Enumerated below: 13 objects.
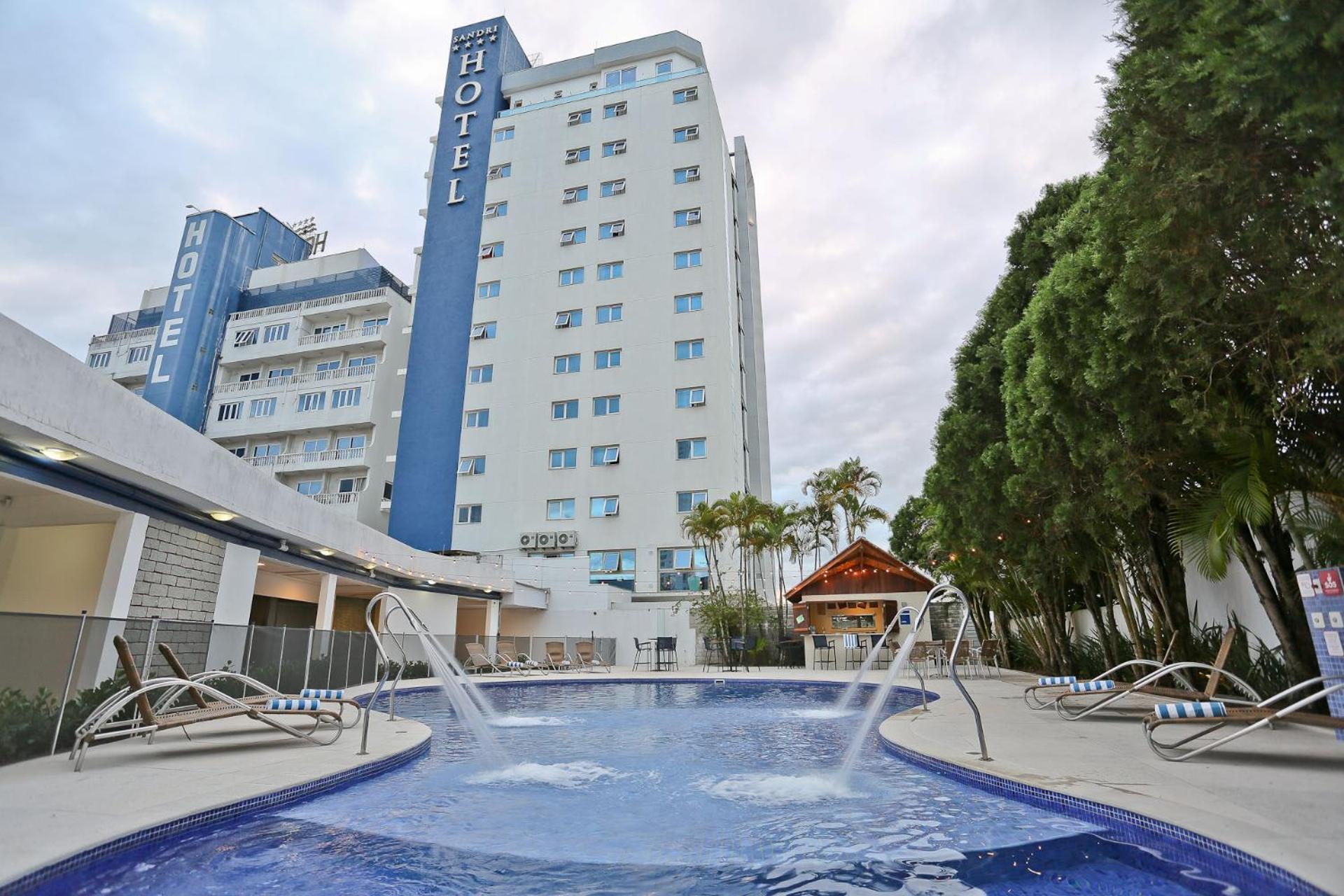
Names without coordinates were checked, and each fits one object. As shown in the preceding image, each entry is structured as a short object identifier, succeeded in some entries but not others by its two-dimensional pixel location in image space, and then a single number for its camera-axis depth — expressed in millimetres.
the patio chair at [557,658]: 21594
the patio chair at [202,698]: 7293
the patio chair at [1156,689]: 7102
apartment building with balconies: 37469
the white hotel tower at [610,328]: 31219
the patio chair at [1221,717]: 5410
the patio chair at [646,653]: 24209
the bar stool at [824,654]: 21625
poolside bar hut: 23531
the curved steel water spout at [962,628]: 6039
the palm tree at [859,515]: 36344
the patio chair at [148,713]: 5836
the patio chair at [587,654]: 22578
